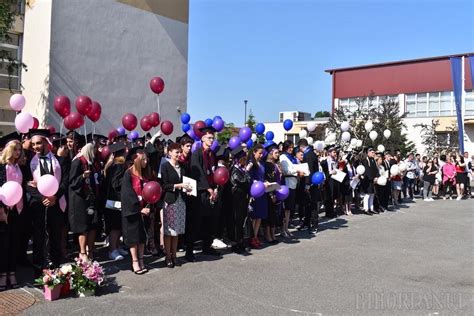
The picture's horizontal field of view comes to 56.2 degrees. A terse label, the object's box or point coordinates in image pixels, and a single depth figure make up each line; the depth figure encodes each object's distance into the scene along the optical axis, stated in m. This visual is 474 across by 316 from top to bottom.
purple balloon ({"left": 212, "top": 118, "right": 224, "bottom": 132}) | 11.38
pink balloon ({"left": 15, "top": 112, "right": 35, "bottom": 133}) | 6.76
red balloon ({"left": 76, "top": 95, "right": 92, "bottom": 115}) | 8.54
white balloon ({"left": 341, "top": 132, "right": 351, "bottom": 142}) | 14.31
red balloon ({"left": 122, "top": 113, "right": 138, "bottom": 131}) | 10.24
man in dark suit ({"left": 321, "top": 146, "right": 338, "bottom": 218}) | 11.95
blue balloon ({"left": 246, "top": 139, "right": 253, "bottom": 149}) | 10.32
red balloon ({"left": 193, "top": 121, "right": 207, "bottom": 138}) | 10.29
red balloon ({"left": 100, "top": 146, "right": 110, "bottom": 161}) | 7.59
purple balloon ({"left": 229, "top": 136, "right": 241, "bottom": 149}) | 8.63
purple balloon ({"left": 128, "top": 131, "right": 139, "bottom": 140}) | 11.38
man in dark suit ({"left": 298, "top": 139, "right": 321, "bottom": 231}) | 10.12
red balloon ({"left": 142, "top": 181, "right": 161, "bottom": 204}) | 6.06
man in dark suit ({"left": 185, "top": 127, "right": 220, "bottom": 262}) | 7.25
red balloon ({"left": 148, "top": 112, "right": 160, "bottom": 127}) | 10.38
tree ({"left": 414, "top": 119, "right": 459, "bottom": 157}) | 26.61
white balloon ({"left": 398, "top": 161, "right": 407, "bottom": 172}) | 15.43
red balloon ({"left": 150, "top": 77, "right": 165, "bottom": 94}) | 10.49
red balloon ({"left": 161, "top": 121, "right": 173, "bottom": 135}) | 11.20
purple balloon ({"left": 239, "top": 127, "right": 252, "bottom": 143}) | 10.14
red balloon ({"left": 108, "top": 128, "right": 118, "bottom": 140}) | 10.09
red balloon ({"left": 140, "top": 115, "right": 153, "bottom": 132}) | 10.41
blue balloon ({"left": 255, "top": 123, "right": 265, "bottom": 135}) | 13.15
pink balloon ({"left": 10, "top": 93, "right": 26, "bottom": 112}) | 8.03
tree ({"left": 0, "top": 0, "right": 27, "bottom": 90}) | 11.79
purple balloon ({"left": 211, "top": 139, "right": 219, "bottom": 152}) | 7.82
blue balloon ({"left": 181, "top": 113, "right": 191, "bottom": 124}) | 13.48
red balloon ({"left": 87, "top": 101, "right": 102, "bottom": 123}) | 8.94
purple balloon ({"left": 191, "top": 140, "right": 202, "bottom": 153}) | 7.66
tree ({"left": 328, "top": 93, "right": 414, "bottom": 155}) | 23.03
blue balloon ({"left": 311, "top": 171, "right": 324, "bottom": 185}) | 9.93
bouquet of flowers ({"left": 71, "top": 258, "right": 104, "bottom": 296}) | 5.38
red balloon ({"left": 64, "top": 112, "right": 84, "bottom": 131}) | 7.81
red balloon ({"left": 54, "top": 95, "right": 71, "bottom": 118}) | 8.21
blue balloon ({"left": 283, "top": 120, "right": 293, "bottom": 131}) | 13.20
